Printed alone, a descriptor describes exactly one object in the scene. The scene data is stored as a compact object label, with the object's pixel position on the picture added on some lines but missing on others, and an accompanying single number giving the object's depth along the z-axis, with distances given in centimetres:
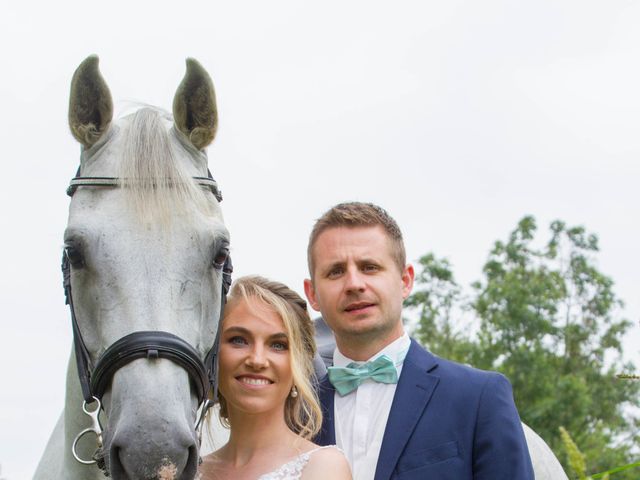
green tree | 1772
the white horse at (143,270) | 310
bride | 383
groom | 380
